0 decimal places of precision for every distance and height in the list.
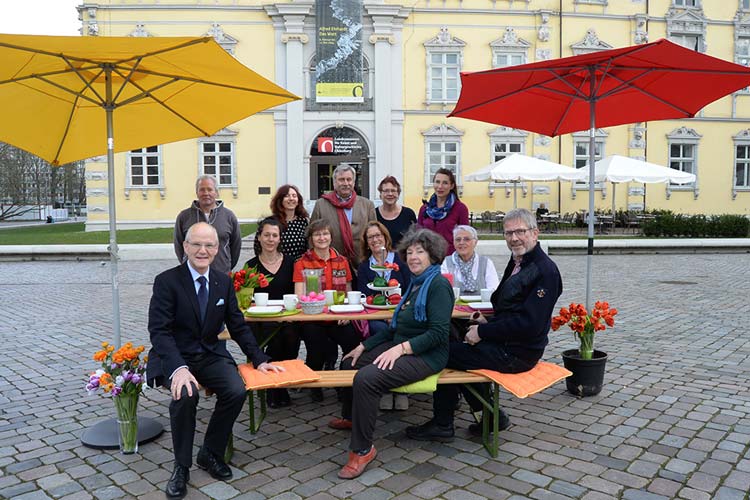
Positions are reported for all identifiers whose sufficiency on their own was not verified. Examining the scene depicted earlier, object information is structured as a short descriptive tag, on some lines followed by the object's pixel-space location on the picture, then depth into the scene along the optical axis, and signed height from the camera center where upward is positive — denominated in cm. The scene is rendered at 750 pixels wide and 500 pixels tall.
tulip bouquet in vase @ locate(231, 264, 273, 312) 462 -55
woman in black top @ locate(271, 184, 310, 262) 577 -10
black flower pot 508 -136
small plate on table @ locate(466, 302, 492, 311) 475 -75
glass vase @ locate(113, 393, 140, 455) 397 -135
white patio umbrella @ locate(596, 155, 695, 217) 1827 +106
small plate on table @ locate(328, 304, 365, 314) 461 -73
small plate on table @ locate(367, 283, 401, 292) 471 -59
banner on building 2352 +601
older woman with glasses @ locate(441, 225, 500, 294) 537 -54
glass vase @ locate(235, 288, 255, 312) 463 -64
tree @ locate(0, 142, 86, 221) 3528 +203
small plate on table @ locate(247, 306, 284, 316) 448 -73
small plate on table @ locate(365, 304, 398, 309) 474 -74
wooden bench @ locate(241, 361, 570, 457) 394 -110
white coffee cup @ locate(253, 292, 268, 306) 475 -67
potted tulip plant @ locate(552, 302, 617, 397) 501 -118
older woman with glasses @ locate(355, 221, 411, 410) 521 -42
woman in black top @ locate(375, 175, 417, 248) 595 -3
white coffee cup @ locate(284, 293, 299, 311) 469 -69
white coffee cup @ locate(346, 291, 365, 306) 477 -67
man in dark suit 356 -83
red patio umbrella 457 +104
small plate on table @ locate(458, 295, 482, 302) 506 -72
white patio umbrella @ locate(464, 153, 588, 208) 1869 +114
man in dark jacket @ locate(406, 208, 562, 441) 399 -76
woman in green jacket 377 -85
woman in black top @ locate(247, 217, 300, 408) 507 -59
